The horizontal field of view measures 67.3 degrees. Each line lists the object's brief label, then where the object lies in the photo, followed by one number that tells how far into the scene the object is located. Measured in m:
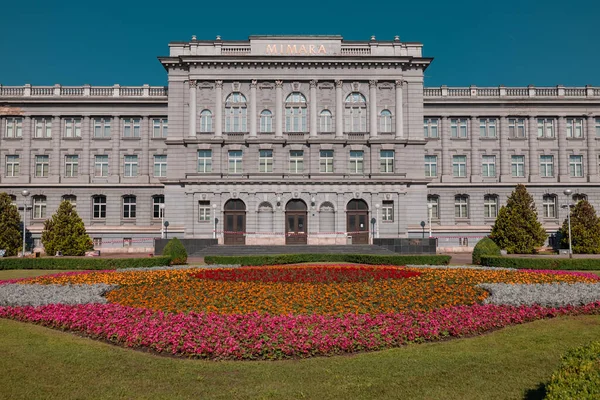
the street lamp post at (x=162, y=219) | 44.64
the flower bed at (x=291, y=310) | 10.26
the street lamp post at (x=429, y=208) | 46.83
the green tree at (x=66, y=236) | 36.97
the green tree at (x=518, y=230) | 39.25
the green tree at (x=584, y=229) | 40.03
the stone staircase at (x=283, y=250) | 37.88
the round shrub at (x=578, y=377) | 5.44
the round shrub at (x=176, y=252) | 29.54
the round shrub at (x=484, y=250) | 29.06
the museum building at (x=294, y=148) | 45.41
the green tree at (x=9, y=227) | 39.78
